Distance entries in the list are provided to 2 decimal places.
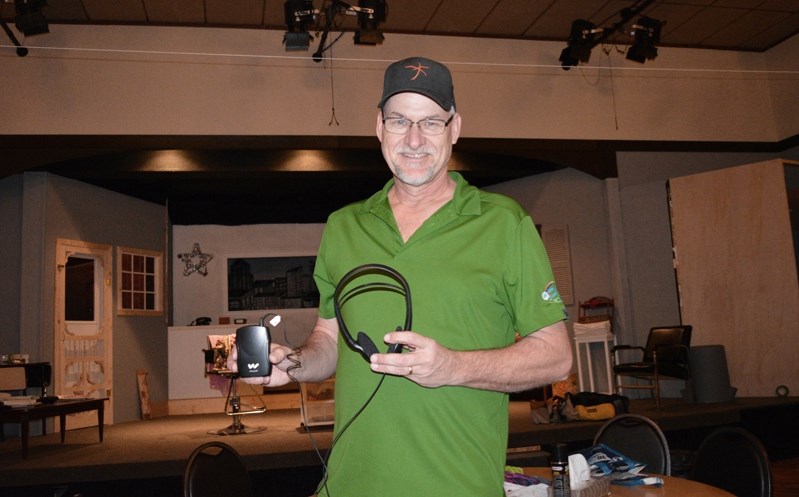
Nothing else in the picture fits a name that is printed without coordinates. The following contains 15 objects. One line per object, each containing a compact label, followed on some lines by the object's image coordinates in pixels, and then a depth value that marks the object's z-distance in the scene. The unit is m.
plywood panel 7.71
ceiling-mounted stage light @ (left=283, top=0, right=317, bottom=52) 7.52
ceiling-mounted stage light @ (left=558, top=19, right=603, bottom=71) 8.54
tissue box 2.22
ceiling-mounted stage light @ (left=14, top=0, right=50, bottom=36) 7.07
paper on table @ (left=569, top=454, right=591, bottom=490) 2.30
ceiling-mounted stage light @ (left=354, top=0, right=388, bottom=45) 7.50
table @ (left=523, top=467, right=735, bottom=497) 2.31
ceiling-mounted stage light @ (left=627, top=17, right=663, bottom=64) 8.41
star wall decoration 11.82
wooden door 8.89
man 1.16
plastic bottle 2.21
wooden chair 7.59
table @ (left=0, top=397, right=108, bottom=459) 6.39
